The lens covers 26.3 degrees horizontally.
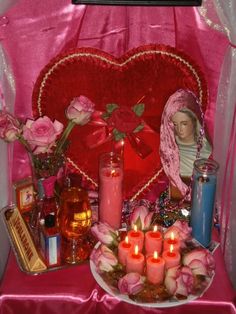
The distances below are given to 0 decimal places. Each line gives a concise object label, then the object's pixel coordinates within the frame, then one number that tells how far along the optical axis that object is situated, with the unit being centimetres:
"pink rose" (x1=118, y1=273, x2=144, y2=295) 132
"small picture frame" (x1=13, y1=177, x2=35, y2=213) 158
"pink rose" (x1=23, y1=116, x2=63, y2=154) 147
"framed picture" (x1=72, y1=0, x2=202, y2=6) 140
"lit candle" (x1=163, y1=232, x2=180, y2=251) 142
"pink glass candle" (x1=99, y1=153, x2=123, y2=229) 155
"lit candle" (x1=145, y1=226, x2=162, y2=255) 142
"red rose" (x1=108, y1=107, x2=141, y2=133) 161
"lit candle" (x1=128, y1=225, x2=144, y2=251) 143
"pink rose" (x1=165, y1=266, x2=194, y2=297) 133
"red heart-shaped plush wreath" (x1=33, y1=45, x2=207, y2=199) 158
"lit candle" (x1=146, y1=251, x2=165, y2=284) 134
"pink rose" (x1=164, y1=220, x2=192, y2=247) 147
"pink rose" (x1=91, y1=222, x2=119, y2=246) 146
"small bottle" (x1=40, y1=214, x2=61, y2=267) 140
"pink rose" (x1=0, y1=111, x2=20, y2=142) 146
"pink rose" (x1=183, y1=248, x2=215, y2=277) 139
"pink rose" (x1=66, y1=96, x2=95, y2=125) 152
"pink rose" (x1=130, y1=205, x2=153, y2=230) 150
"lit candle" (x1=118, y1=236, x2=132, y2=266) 140
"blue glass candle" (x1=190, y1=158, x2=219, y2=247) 150
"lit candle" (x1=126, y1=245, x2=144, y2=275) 136
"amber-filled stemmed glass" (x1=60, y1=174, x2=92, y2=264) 148
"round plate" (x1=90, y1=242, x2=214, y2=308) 132
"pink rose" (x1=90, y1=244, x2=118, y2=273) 141
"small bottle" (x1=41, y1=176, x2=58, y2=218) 151
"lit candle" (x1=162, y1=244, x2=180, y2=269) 137
